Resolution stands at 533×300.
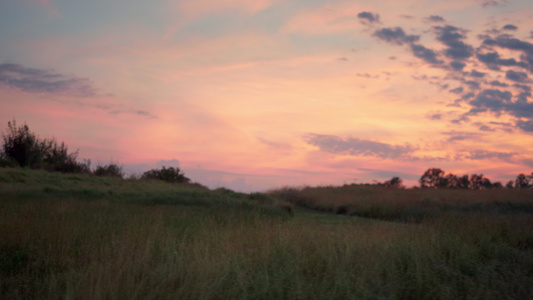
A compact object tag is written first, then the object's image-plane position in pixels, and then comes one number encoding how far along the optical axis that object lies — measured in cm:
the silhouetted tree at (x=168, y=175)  3381
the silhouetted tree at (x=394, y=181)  4219
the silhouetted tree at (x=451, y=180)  4043
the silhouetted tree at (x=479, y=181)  3903
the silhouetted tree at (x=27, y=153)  2783
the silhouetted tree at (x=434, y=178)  4031
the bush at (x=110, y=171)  2931
